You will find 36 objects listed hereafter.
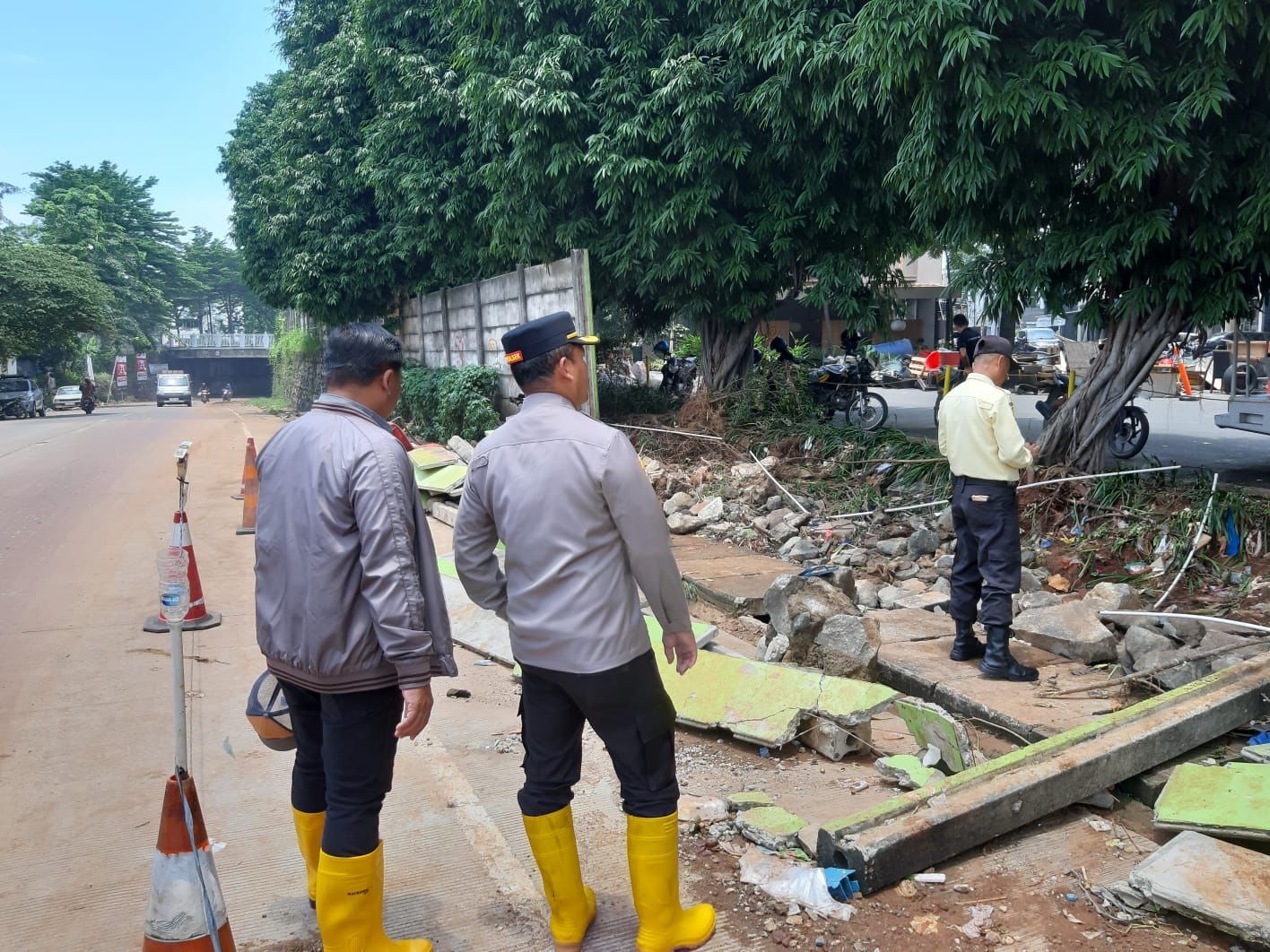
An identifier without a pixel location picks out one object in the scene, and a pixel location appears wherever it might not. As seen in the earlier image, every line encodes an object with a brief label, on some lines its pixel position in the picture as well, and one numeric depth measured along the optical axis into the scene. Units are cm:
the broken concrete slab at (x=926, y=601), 610
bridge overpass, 6606
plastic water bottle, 286
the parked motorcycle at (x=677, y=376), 1570
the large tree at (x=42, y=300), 3638
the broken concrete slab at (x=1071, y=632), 484
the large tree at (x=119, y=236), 4816
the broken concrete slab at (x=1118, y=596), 527
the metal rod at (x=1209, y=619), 469
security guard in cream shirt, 472
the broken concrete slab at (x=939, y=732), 364
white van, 4469
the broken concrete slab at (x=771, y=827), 324
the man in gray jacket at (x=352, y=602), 240
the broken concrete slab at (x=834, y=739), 399
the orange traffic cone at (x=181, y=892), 247
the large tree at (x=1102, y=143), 607
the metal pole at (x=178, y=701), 258
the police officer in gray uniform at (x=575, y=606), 252
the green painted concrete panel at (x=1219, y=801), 294
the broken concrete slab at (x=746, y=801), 351
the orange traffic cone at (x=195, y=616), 608
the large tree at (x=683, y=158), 973
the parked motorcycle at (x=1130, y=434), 1026
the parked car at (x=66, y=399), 4225
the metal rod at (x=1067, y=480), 692
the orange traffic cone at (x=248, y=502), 945
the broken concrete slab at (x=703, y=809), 347
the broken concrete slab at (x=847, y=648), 459
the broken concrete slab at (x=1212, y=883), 254
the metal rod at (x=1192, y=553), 560
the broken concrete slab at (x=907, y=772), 365
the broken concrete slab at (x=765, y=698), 402
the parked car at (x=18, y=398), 3200
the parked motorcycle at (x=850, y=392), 1277
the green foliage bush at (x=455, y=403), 1374
